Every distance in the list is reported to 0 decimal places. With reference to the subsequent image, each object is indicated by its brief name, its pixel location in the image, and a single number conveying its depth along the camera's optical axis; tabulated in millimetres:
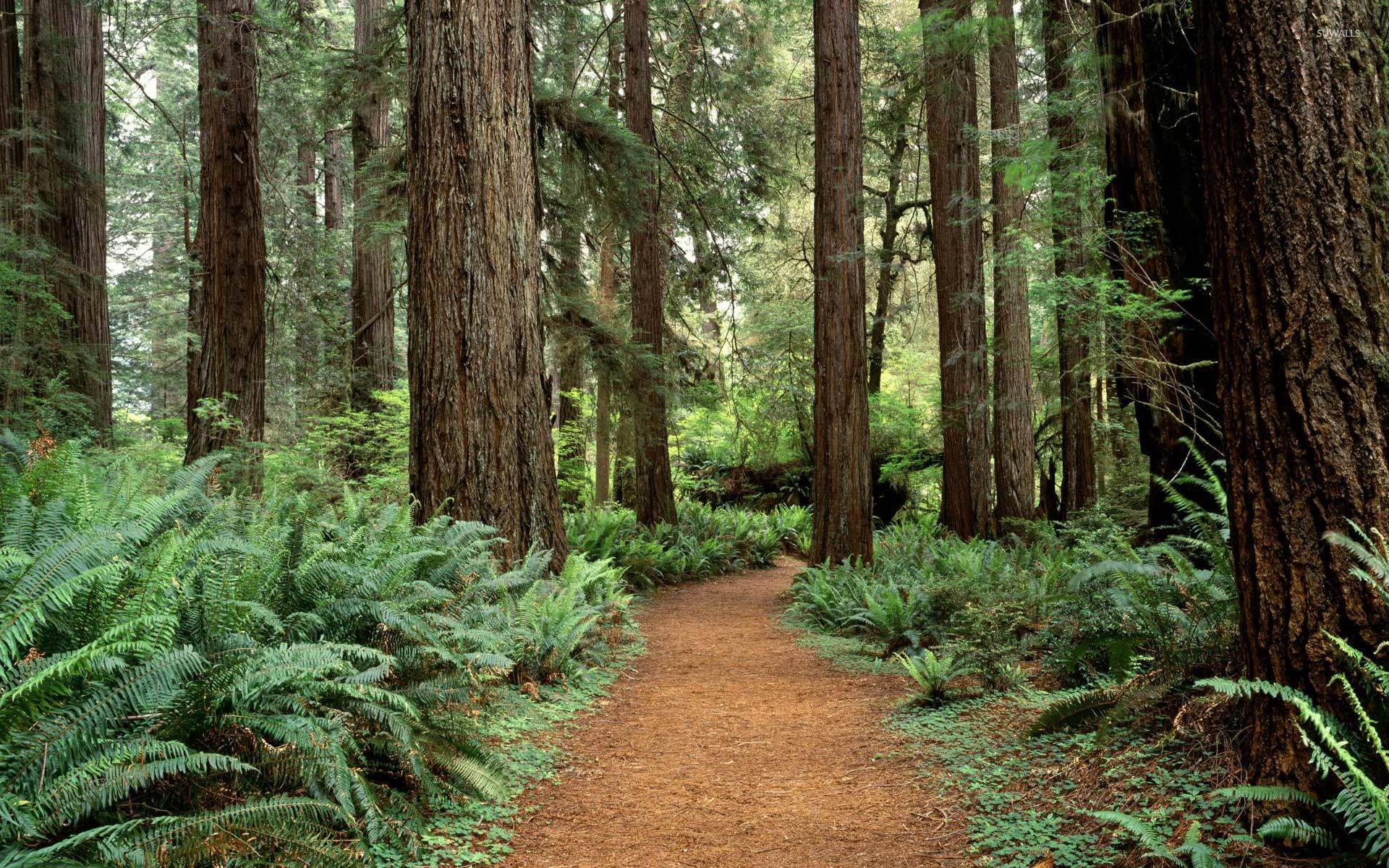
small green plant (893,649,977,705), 5059
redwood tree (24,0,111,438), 10266
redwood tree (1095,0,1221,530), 5930
